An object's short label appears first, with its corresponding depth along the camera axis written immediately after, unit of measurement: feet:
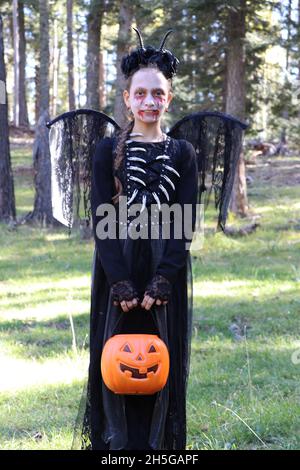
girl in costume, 10.71
